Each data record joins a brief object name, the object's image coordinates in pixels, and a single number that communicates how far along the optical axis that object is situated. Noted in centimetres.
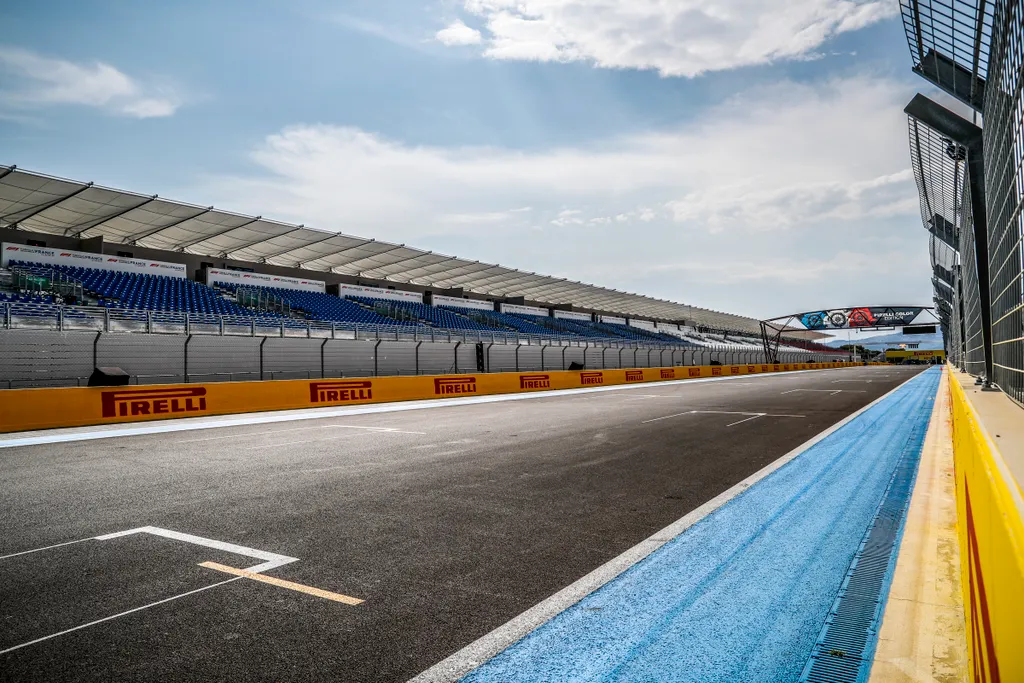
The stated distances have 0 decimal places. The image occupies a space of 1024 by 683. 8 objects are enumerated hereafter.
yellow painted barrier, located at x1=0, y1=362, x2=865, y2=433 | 1355
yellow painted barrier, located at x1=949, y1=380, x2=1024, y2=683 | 159
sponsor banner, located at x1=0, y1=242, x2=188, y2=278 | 2708
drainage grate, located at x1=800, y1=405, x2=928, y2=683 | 287
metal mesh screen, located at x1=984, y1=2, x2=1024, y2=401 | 512
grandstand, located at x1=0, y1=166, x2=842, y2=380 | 2477
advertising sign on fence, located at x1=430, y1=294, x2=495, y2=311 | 5006
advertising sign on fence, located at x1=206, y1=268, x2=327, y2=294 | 3609
